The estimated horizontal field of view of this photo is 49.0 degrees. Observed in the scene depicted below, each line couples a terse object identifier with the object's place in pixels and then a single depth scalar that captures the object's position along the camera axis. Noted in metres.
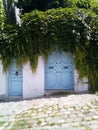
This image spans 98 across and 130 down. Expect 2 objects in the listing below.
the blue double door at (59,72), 4.99
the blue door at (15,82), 4.91
